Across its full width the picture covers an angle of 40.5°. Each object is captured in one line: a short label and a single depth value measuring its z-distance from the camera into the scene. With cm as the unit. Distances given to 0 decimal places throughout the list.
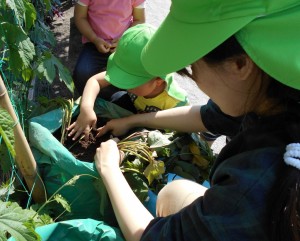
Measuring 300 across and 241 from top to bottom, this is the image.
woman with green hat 73
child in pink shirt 245
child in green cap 164
